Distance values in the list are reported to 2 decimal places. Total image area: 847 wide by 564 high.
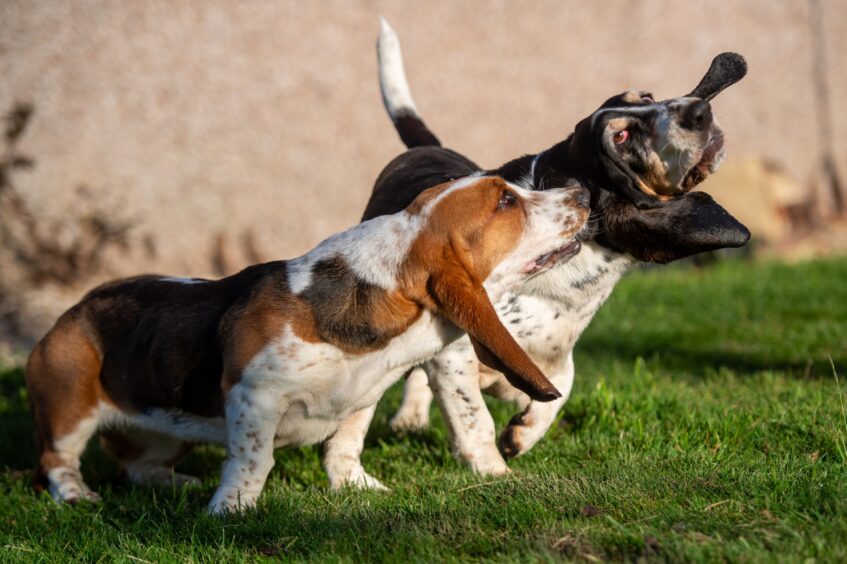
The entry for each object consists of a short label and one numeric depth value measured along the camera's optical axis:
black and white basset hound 8.49
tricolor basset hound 7.89
